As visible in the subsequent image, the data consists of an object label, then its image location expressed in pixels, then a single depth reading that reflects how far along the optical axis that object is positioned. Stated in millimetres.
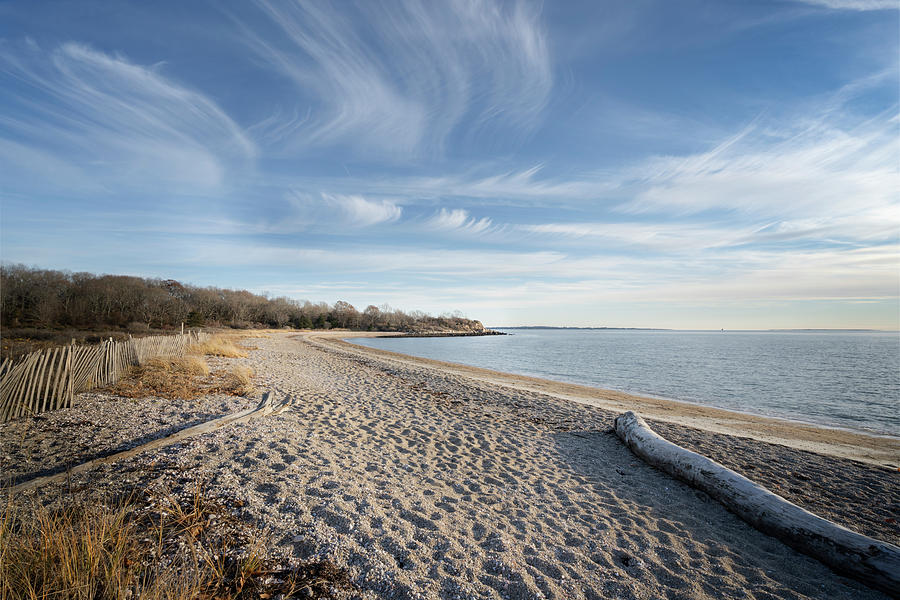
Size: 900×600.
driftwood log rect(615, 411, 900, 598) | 3576
